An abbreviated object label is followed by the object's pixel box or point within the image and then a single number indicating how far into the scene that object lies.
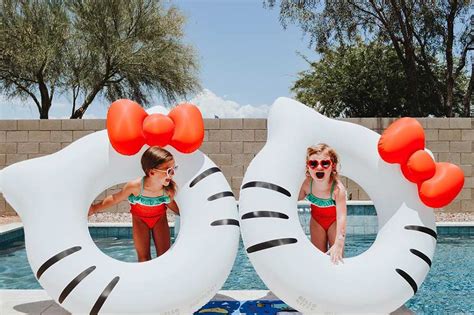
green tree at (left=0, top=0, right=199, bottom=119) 13.45
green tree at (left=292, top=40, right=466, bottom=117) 15.91
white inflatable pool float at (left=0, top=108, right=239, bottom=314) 2.67
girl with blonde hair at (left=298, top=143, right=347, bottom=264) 2.99
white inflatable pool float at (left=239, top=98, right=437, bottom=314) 2.72
